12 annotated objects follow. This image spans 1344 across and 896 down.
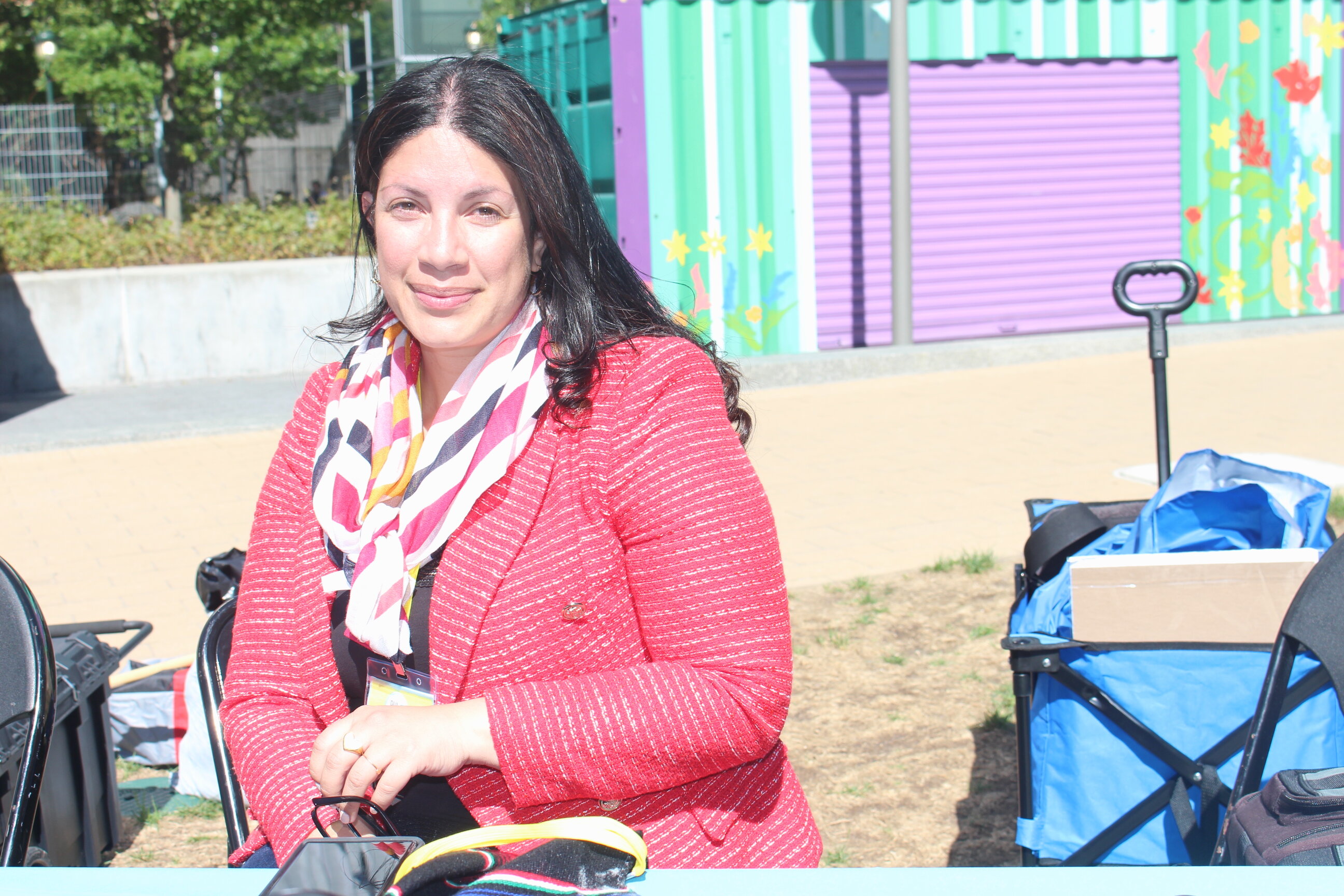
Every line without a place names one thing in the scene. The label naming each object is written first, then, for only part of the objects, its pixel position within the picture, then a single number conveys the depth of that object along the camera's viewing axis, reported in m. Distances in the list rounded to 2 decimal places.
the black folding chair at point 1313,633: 1.94
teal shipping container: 10.38
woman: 1.71
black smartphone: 1.19
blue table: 1.23
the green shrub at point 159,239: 10.72
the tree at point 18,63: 17.41
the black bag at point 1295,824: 1.62
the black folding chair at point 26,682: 2.02
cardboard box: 2.36
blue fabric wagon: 2.34
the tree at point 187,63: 14.22
